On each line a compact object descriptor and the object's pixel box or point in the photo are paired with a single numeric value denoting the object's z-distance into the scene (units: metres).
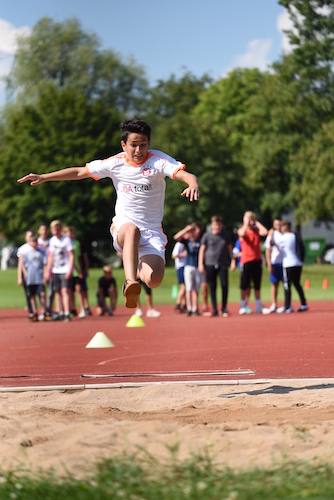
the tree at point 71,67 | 55.69
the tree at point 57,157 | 50.97
